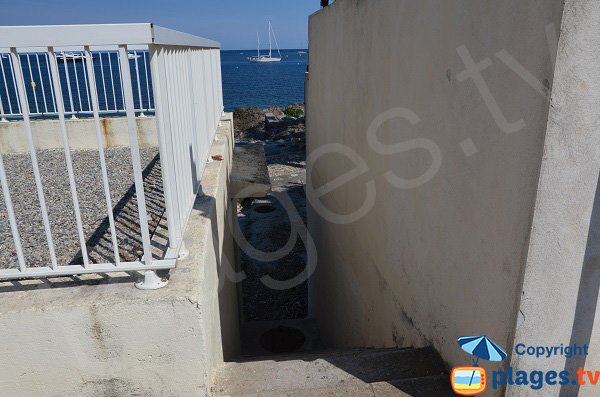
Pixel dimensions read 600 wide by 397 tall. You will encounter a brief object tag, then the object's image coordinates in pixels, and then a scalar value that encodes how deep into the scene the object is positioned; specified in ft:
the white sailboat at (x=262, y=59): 563.07
